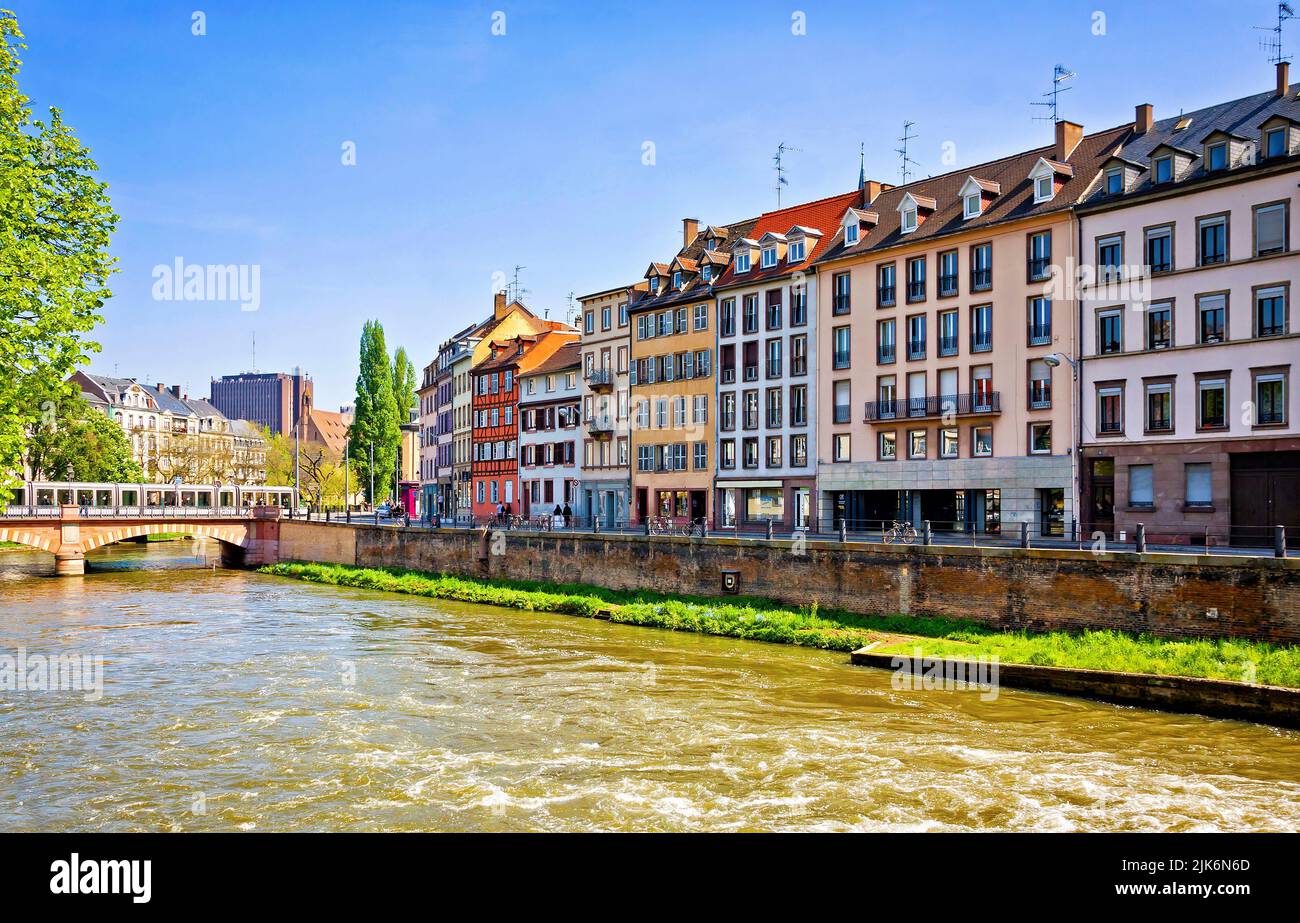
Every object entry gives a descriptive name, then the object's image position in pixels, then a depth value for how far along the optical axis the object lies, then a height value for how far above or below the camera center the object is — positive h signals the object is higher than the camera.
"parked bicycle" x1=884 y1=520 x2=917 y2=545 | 33.48 -1.26
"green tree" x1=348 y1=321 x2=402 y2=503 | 90.12 +8.25
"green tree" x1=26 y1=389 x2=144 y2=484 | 78.06 +4.08
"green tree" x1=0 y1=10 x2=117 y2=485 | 21.06 +5.04
